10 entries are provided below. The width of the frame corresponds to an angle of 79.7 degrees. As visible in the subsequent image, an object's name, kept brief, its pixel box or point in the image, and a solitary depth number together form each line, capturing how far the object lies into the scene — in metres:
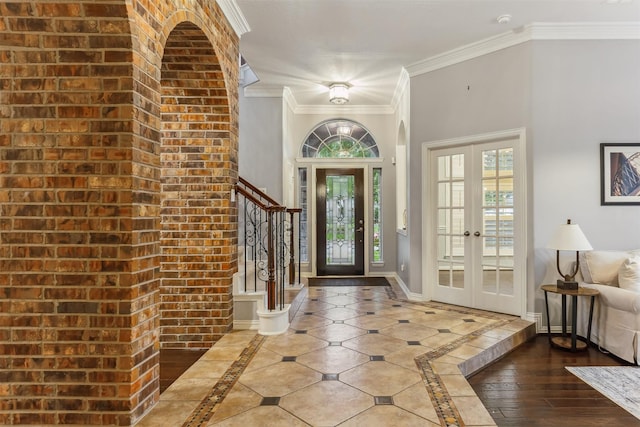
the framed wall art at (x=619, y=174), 3.84
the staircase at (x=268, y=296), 3.49
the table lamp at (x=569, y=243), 3.40
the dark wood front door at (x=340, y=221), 6.85
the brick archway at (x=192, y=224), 3.34
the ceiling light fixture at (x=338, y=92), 5.49
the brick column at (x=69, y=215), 1.93
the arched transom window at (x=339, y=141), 6.87
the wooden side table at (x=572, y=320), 3.38
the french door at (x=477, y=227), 4.12
